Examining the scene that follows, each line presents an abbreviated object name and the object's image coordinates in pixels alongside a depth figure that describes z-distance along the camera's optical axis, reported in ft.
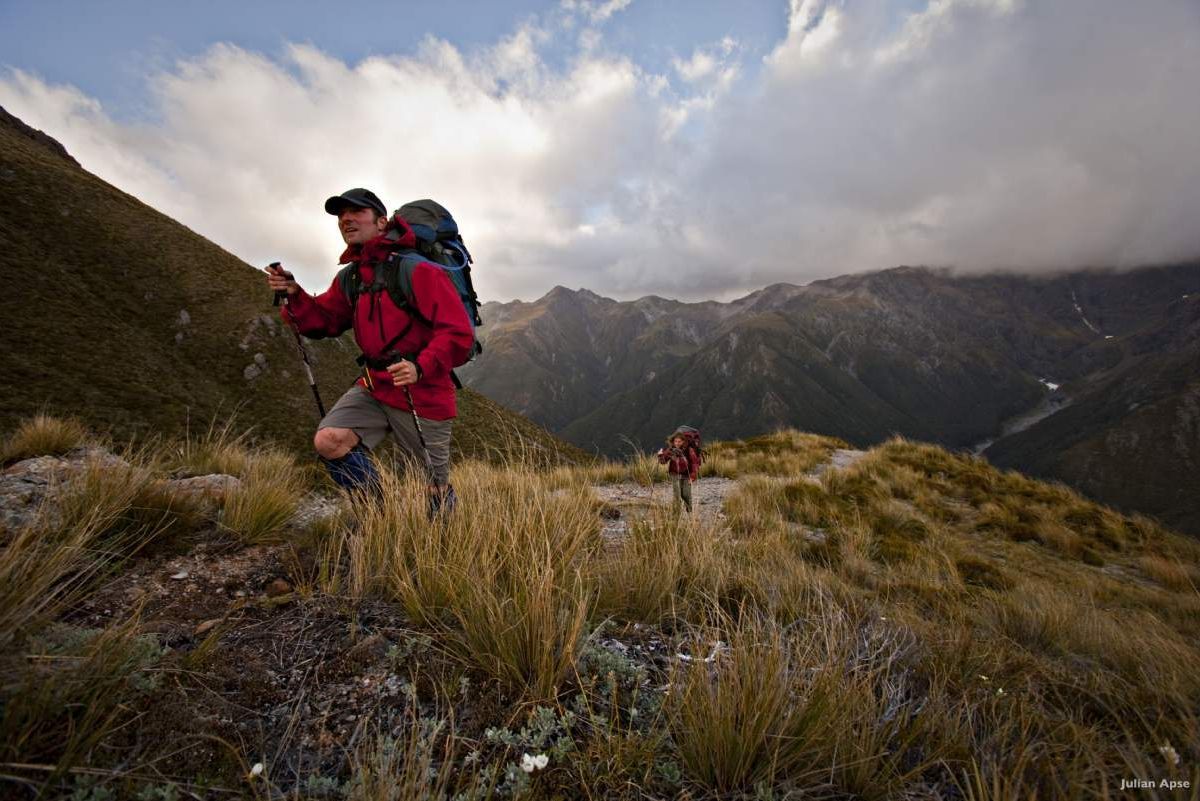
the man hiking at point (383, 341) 12.59
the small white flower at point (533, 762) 4.26
